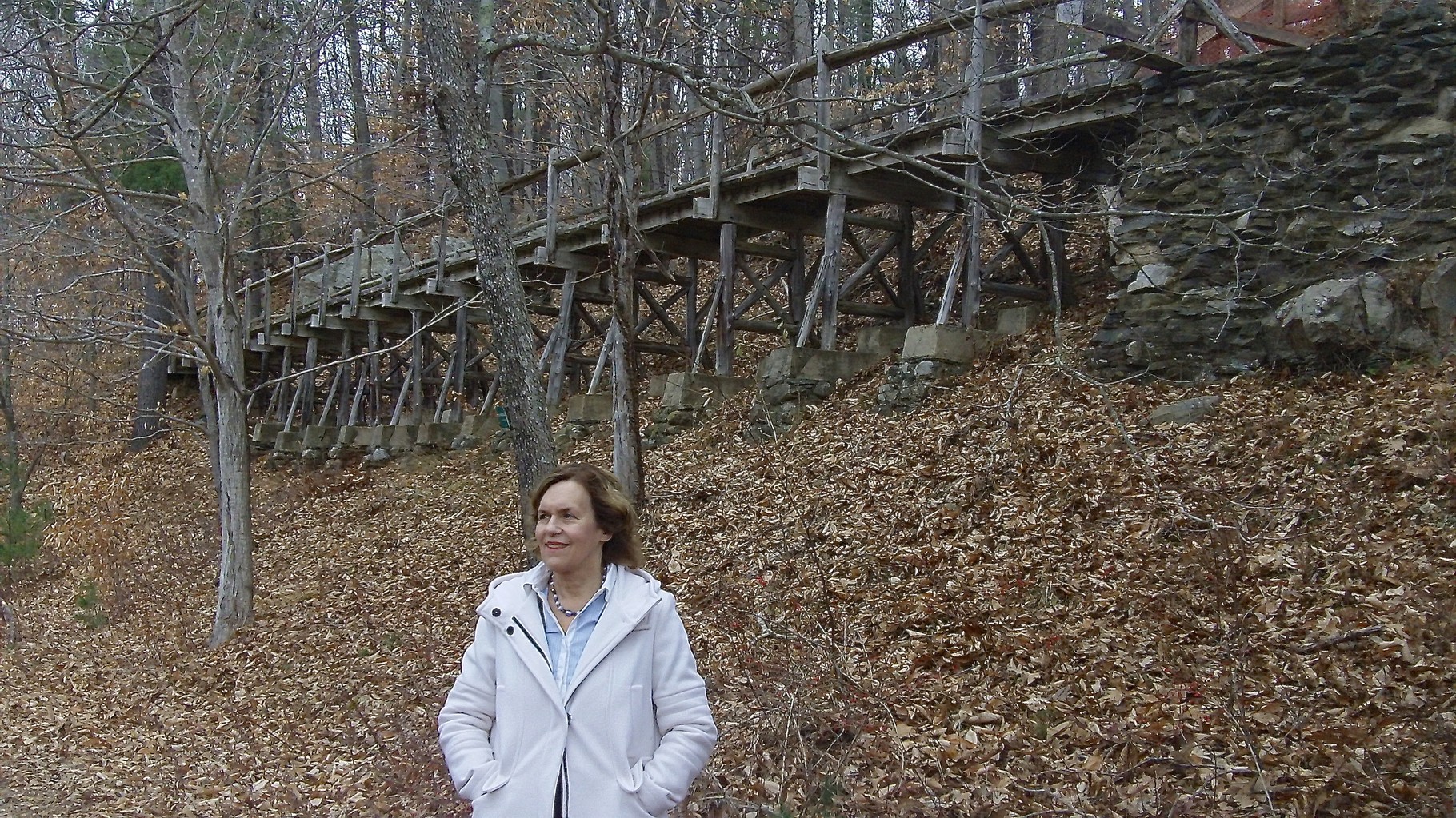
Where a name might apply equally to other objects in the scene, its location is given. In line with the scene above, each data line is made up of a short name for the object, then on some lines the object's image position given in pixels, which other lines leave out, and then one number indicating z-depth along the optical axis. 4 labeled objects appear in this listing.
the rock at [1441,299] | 8.18
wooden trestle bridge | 10.33
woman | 2.82
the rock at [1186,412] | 8.43
